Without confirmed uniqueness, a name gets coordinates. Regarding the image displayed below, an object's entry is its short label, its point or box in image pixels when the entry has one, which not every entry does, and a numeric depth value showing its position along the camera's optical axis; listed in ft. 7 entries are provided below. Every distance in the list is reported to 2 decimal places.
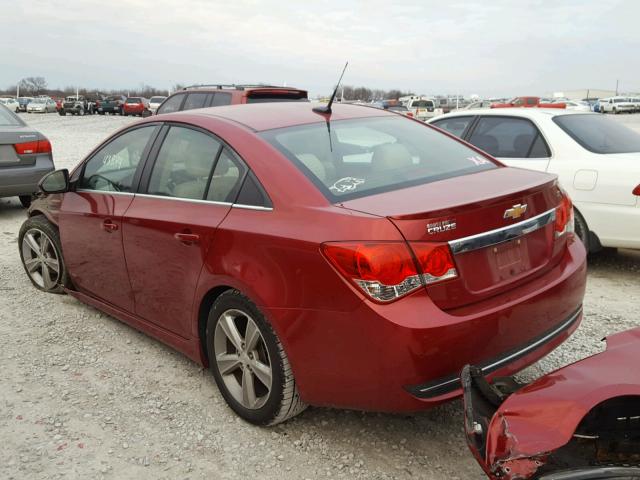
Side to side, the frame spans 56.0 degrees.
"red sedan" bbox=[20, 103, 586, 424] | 7.84
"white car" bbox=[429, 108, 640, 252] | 16.88
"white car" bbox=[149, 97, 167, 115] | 143.52
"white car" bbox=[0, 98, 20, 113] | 191.50
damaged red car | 5.85
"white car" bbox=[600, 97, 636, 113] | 192.54
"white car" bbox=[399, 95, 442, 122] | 128.83
